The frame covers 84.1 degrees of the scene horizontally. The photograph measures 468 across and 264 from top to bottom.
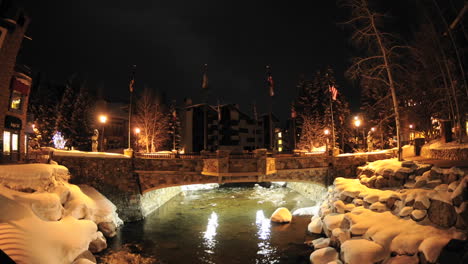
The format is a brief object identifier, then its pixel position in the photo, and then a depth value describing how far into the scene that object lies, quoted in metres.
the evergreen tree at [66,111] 41.60
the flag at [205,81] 28.67
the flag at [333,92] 28.34
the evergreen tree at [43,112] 40.84
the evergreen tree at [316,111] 48.50
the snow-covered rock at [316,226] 20.48
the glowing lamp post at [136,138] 49.41
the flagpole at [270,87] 27.25
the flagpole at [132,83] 26.45
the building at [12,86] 21.39
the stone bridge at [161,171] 23.36
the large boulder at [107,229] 20.17
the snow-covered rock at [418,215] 13.75
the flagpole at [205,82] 28.67
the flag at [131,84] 26.47
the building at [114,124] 53.72
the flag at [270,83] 27.30
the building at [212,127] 58.12
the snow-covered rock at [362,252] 12.73
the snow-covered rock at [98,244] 17.57
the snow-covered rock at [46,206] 14.95
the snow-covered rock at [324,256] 14.94
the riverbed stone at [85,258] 13.94
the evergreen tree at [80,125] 42.59
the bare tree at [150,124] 48.55
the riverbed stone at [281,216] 23.73
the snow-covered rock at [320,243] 17.03
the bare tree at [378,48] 20.70
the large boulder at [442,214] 12.53
